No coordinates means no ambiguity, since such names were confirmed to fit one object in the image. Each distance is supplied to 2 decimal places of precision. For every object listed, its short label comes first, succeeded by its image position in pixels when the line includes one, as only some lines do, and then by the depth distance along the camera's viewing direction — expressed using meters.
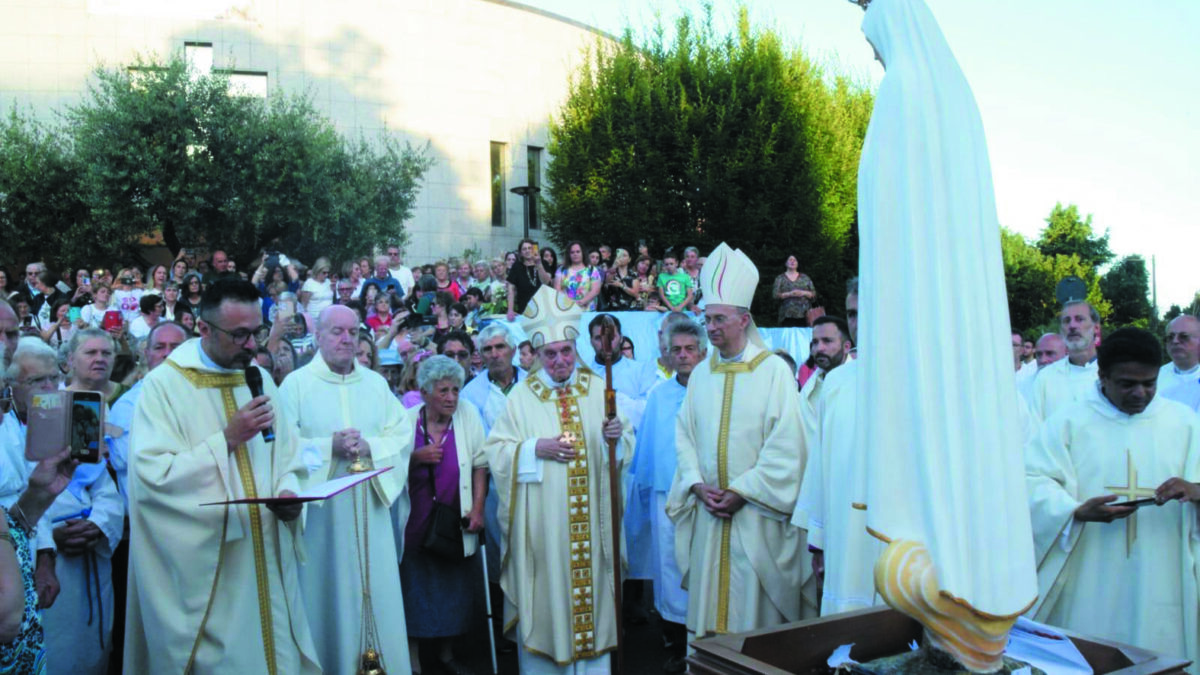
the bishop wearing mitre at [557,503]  5.78
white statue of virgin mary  2.33
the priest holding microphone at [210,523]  4.25
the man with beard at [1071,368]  6.85
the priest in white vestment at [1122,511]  4.11
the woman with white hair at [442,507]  6.16
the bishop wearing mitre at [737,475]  5.34
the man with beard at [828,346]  5.98
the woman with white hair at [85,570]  5.01
